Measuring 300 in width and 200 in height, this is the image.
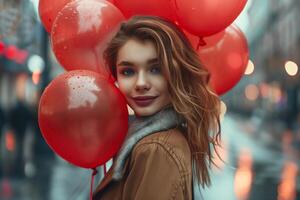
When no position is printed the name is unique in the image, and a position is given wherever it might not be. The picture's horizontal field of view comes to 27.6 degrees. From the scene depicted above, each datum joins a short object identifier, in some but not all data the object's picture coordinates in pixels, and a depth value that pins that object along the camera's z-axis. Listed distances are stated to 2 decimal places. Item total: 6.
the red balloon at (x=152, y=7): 2.48
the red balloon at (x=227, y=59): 2.78
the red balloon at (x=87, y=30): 2.44
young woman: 1.96
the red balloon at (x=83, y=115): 2.20
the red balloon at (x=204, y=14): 2.38
